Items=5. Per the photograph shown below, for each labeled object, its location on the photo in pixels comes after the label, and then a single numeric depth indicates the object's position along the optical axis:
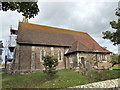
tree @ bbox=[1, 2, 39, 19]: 7.96
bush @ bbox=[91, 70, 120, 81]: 12.94
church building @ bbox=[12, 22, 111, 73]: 20.20
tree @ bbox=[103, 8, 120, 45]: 15.97
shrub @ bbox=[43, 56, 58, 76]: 13.47
